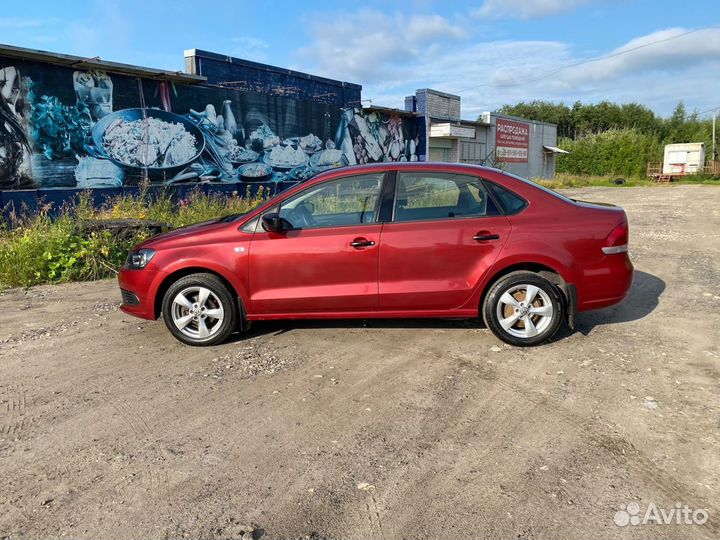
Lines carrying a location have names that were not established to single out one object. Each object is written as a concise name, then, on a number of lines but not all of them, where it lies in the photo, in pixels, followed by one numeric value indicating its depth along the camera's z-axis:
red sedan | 4.79
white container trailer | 44.38
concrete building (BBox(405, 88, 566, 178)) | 28.50
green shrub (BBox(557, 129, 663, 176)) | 48.79
